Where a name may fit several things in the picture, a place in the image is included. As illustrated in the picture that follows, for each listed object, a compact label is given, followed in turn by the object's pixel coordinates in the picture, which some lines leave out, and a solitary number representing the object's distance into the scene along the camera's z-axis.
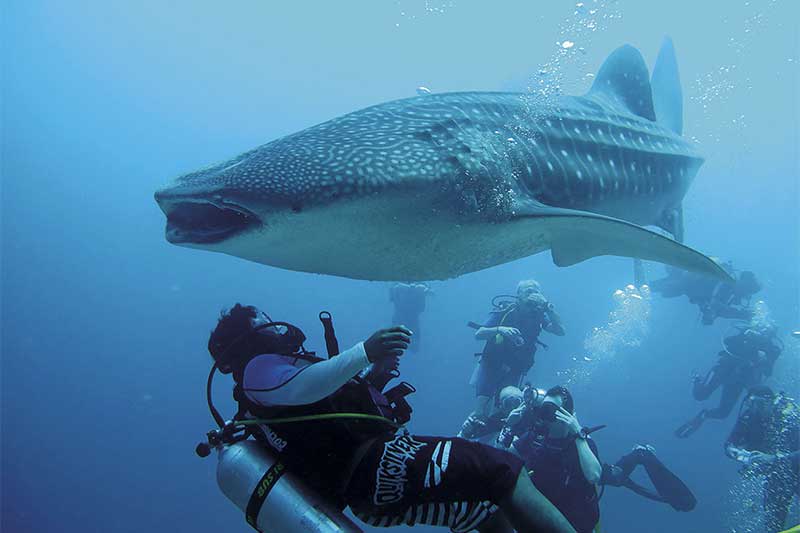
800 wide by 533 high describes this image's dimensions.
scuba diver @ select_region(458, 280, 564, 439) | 7.89
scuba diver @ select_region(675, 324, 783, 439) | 11.80
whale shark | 2.00
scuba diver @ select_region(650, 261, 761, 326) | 13.23
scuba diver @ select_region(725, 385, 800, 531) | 6.95
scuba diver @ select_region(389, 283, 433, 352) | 17.20
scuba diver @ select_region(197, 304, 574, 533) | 1.98
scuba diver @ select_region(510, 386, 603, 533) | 5.06
